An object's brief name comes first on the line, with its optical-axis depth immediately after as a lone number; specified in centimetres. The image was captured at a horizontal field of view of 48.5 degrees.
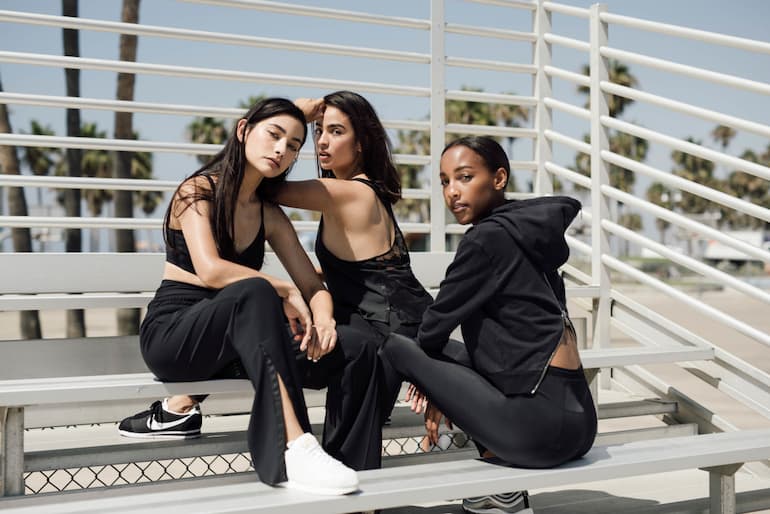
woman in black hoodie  250
